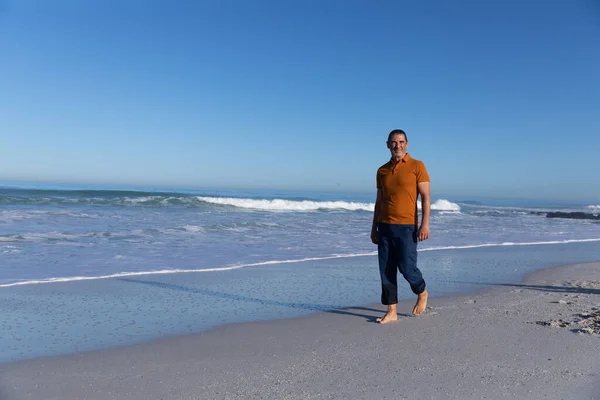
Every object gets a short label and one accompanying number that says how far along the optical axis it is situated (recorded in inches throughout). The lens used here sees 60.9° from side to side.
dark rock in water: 1113.4
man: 181.9
